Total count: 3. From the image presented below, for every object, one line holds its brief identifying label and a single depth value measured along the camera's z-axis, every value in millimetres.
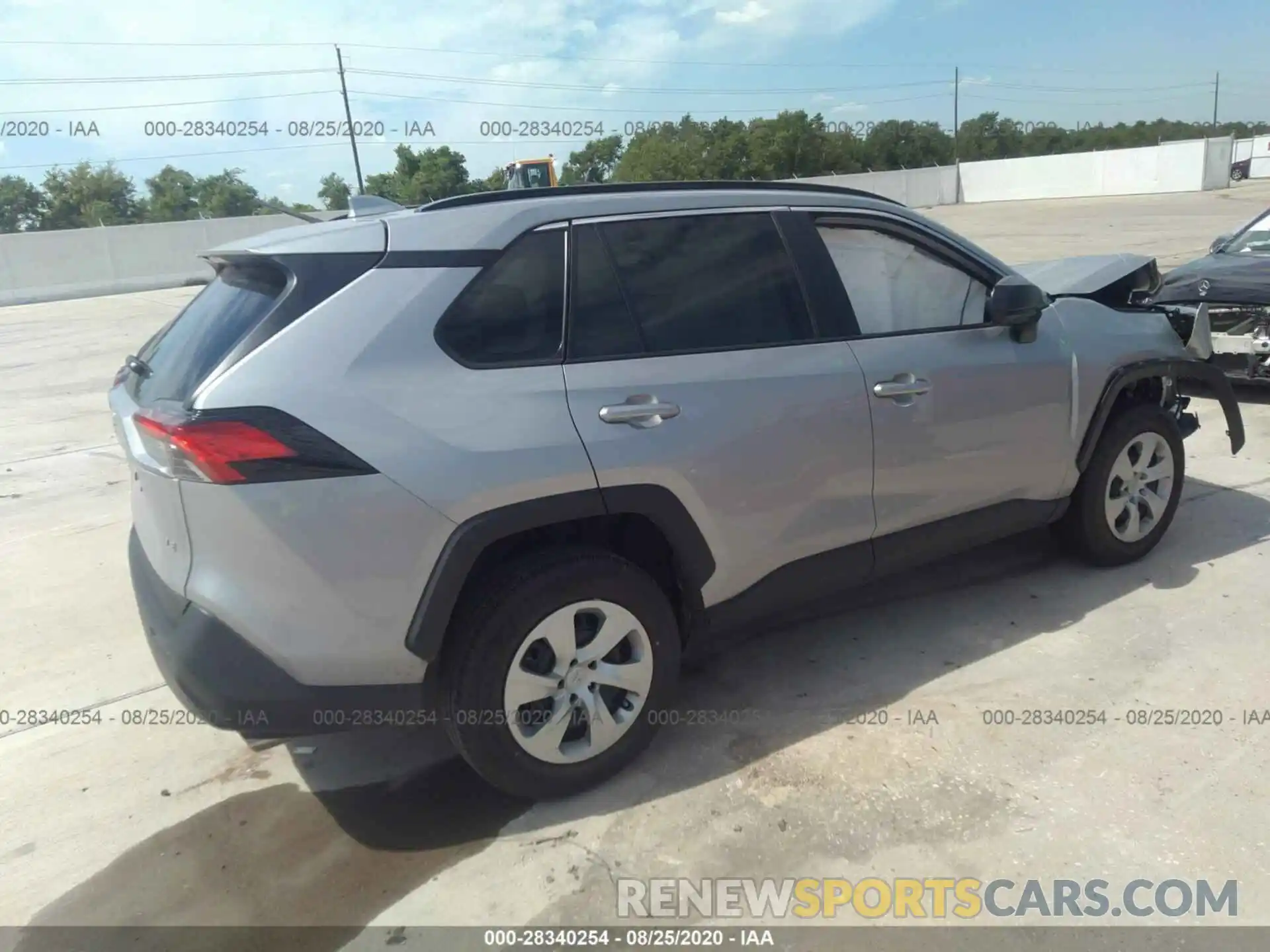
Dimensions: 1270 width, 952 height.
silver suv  2465
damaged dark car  6645
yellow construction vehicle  33062
